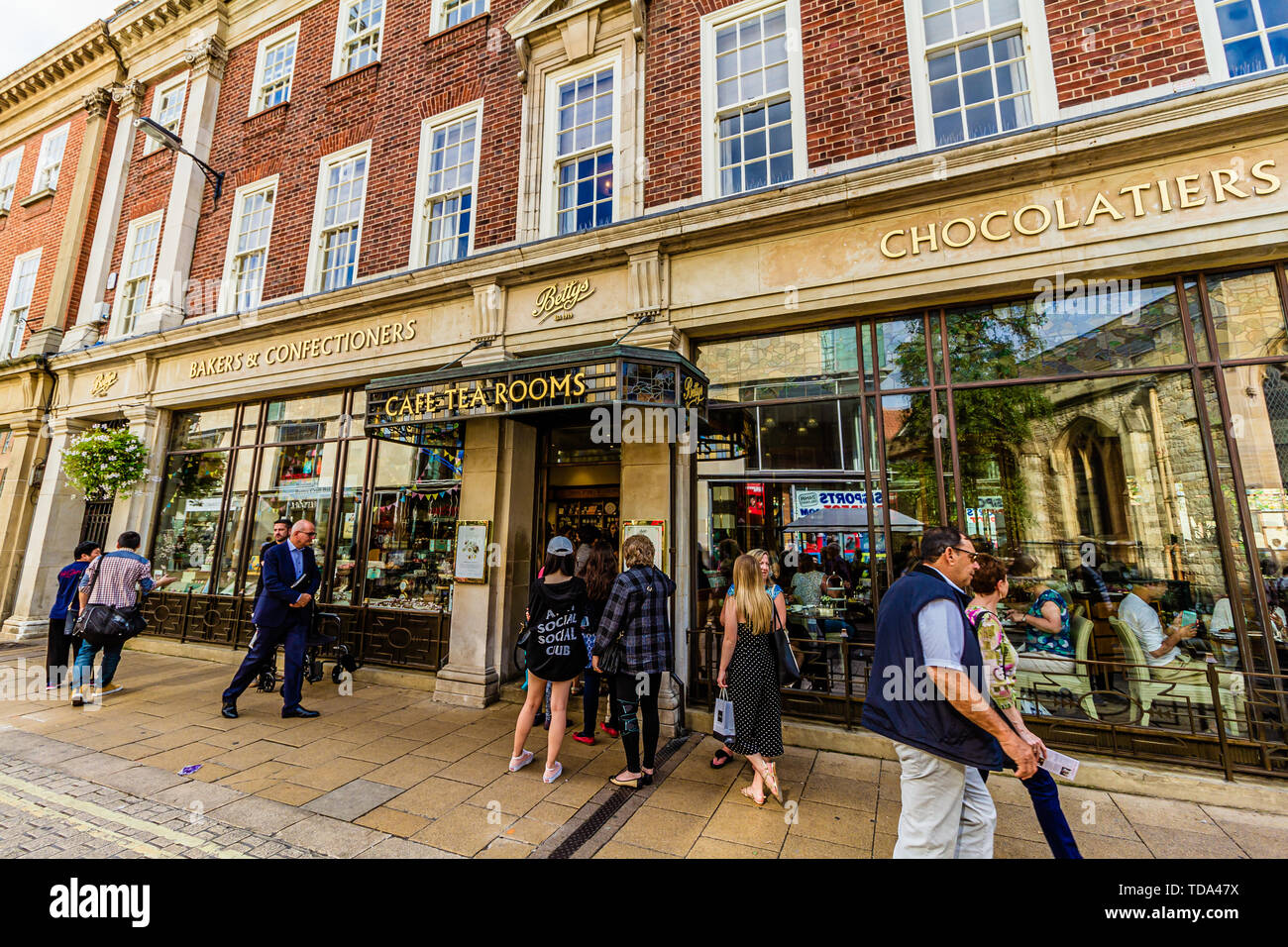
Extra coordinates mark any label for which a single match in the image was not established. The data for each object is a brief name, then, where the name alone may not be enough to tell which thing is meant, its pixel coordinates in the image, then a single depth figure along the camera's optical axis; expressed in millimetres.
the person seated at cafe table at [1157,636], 4629
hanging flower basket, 9477
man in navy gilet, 2553
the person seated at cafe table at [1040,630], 4973
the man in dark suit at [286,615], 6023
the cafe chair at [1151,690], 4496
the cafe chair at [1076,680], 4844
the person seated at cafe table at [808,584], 6023
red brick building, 4938
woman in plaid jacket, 4359
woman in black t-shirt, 4527
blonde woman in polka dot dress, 4211
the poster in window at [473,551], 7004
